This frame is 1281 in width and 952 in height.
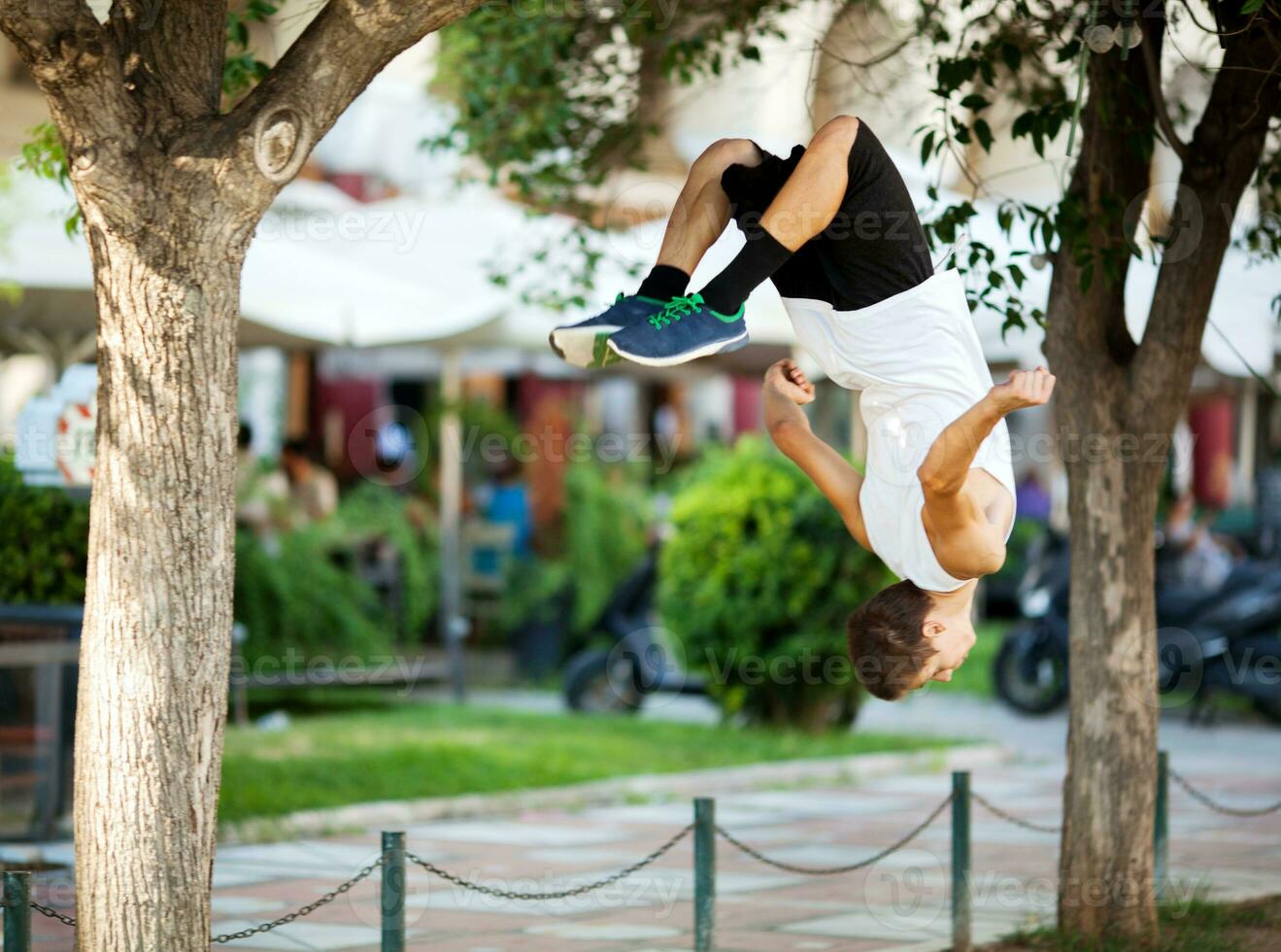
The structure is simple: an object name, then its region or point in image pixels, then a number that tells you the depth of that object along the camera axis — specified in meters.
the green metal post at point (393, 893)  5.45
